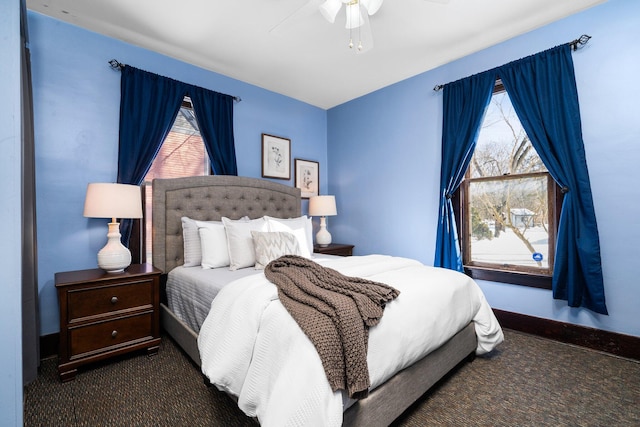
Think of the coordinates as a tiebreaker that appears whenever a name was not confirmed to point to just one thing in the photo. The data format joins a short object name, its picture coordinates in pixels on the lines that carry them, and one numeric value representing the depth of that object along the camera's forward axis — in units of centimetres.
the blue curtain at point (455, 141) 295
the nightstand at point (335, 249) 369
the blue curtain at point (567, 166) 235
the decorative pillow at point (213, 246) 256
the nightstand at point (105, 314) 198
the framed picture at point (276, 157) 378
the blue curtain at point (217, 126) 318
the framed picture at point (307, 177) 417
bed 143
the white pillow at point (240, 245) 250
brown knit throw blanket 118
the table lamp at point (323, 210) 390
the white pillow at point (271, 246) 245
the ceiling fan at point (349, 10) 192
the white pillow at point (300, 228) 276
